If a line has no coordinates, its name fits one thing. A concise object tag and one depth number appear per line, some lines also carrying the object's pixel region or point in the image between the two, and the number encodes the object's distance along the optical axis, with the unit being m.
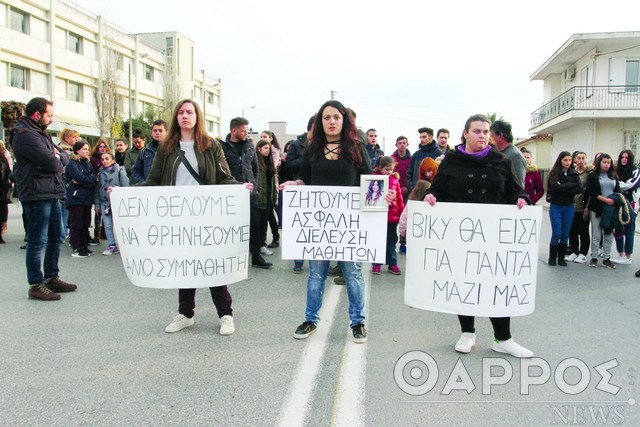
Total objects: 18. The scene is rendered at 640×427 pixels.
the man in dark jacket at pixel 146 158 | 7.36
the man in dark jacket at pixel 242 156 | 7.30
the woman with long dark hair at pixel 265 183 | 8.30
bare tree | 41.00
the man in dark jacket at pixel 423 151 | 9.05
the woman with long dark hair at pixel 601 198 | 8.35
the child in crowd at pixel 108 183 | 8.76
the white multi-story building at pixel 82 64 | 34.97
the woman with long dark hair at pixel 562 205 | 8.25
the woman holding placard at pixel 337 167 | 4.28
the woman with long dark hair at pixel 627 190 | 8.48
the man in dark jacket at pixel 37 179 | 5.48
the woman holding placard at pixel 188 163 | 4.50
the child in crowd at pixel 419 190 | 7.30
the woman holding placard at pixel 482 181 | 4.02
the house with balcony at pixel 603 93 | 27.36
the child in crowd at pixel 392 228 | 7.24
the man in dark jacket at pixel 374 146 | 10.53
